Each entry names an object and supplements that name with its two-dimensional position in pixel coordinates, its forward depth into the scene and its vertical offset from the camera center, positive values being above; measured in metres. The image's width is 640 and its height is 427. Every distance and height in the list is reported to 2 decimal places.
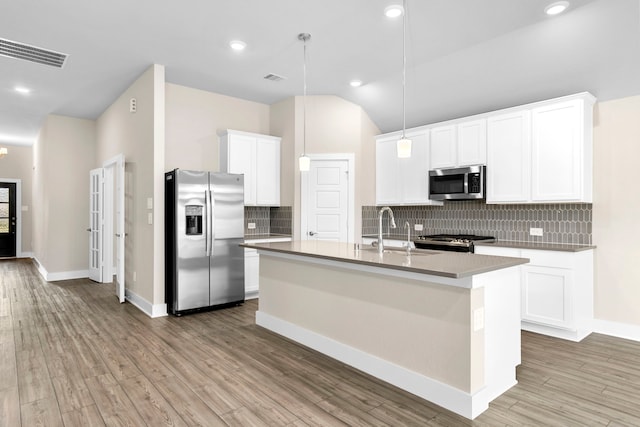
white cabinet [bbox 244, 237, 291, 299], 5.29 -0.84
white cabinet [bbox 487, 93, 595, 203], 3.84 +0.63
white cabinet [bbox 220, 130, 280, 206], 5.38 +0.73
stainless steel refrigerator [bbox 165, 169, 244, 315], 4.52 -0.34
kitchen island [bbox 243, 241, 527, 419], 2.37 -0.77
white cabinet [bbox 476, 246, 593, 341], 3.70 -0.81
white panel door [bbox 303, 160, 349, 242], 5.58 +0.18
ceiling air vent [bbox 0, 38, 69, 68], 4.01 +1.76
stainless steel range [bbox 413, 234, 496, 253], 4.35 -0.35
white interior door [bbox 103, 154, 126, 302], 5.36 -0.14
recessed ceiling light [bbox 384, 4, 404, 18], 3.20 +1.71
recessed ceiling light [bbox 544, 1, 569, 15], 3.07 +1.67
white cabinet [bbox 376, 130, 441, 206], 5.21 +0.56
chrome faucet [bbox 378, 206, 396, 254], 3.25 -0.28
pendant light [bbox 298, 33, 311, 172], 3.80 +1.56
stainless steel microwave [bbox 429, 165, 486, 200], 4.56 +0.36
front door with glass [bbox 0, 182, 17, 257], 9.77 -0.10
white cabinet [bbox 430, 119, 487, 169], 4.60 +0.85
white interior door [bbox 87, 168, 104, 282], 6.70 -0.19
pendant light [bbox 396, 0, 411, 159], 3.06 +0.53
